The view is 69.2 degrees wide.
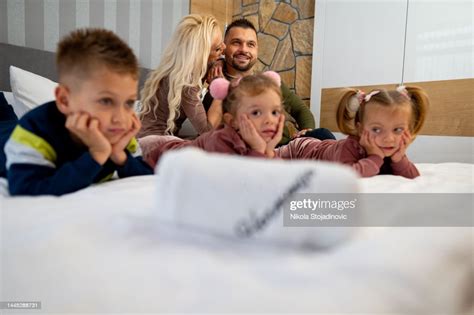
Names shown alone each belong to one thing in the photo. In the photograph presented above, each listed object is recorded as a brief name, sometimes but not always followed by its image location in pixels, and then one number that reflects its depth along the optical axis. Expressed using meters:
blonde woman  1.78
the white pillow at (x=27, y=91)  1.44
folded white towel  0.43
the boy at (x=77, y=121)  0.73
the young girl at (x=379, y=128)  1.19
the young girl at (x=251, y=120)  1.08
